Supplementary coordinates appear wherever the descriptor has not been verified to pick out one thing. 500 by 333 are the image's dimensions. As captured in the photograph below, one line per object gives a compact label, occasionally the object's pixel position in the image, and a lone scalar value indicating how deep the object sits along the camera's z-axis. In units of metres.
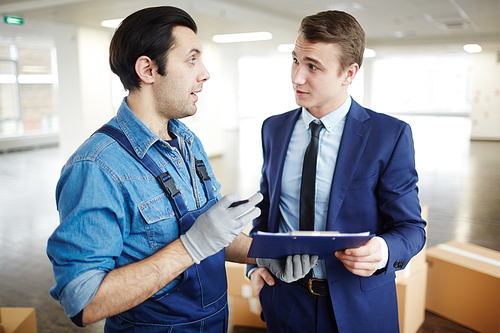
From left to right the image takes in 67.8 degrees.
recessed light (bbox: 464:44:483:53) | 11.87
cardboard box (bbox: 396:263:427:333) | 2.67
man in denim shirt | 1.04
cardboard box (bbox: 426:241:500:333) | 2.74
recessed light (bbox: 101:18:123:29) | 7.14
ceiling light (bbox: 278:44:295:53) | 12.19
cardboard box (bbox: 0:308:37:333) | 2.20
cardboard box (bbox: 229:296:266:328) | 2.92
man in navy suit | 1.39
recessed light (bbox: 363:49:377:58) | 14.04
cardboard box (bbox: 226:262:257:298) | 2.85
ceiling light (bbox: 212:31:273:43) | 9.25
